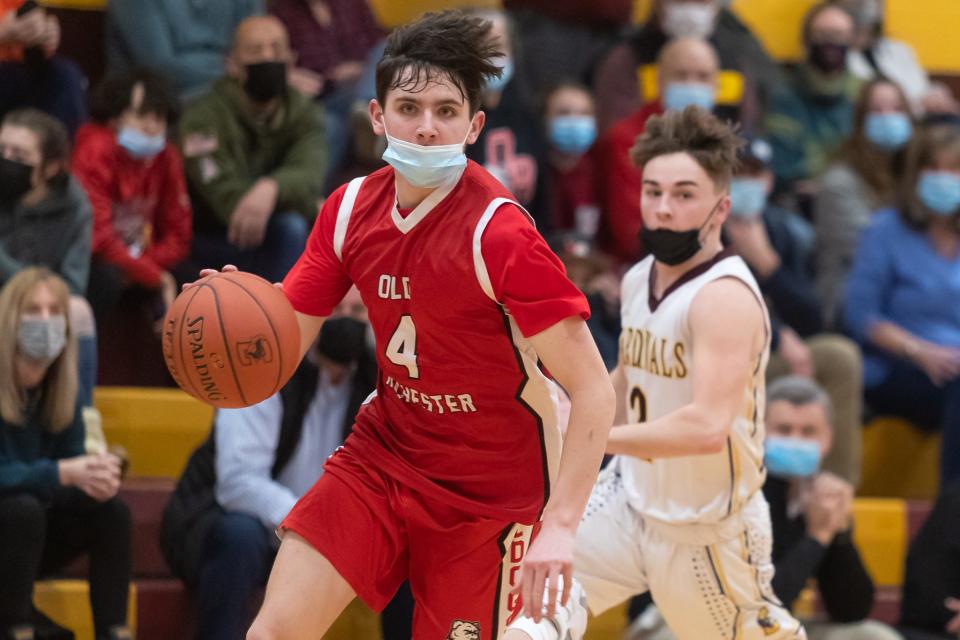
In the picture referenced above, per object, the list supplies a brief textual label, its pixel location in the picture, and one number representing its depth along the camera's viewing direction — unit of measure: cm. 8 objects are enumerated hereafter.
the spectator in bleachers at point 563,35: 1594
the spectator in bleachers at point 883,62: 1808
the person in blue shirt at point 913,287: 1492
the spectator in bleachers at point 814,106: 1703
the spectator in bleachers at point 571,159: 1490
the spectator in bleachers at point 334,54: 1463
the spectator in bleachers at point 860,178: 1609
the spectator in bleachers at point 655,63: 1572
